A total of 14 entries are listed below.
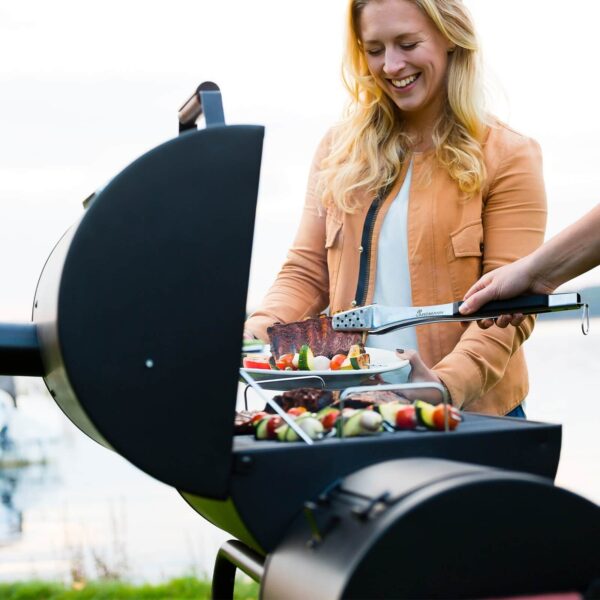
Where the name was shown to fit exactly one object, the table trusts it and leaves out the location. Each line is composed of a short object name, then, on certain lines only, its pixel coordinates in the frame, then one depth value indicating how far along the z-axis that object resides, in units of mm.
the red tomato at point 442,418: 1428
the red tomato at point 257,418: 1507
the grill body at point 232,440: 1149
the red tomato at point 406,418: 1448
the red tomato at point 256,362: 1854
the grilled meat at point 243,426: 1484
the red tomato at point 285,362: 1884
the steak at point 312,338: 2021
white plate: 1700
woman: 2438
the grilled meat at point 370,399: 1527
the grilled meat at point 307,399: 1552
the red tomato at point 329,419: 1455
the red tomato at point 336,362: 1839
